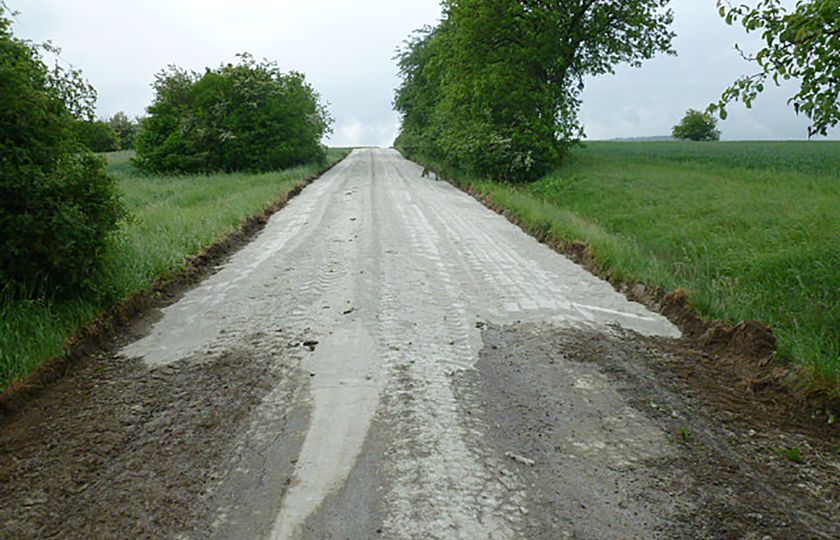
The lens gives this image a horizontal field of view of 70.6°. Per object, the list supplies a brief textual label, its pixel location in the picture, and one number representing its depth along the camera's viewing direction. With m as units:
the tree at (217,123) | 27.33
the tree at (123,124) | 49.88
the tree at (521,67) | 21.03
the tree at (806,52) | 4.75
